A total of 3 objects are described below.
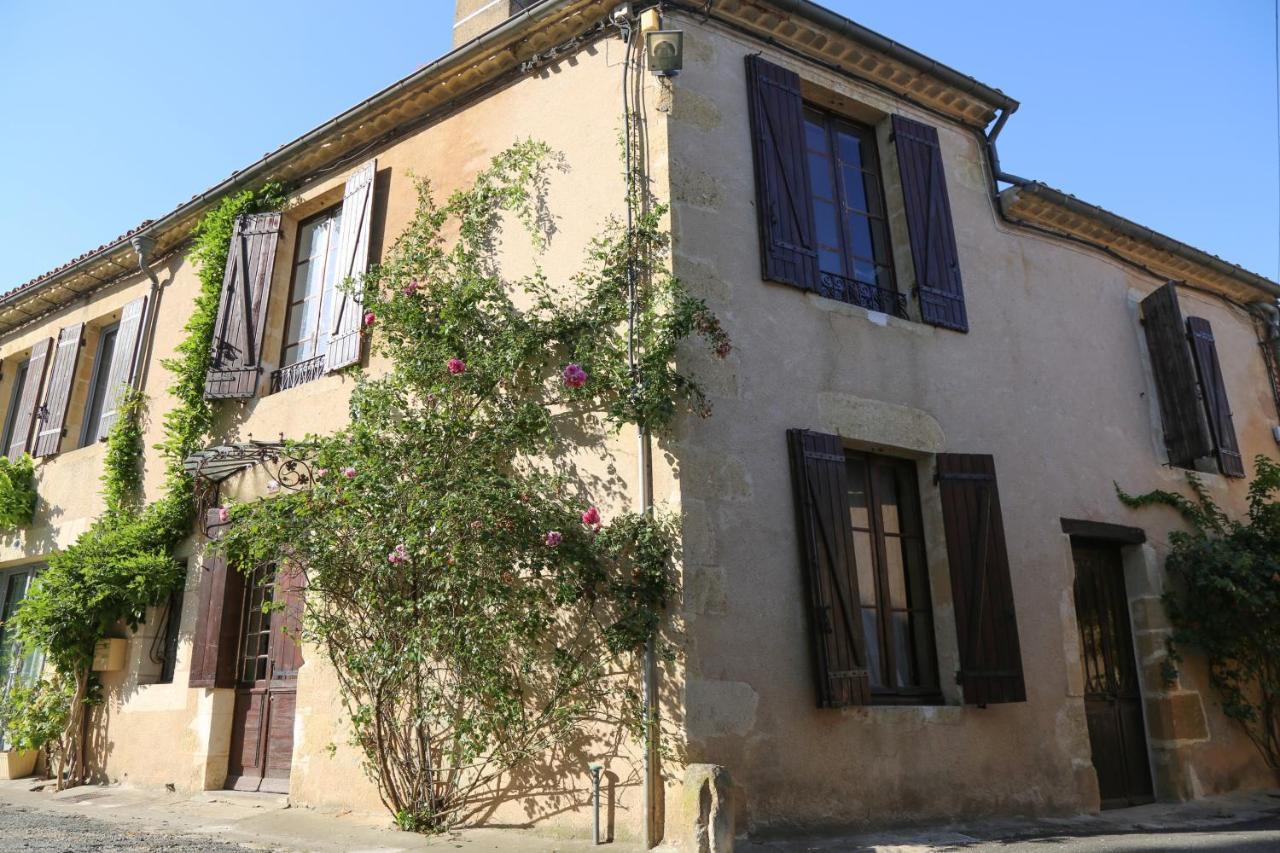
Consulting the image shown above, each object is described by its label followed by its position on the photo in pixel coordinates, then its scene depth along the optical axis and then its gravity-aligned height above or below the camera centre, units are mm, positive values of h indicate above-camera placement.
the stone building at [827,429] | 5316 +2081
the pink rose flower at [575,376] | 5516 +1989
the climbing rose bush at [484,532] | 5141 +1124
